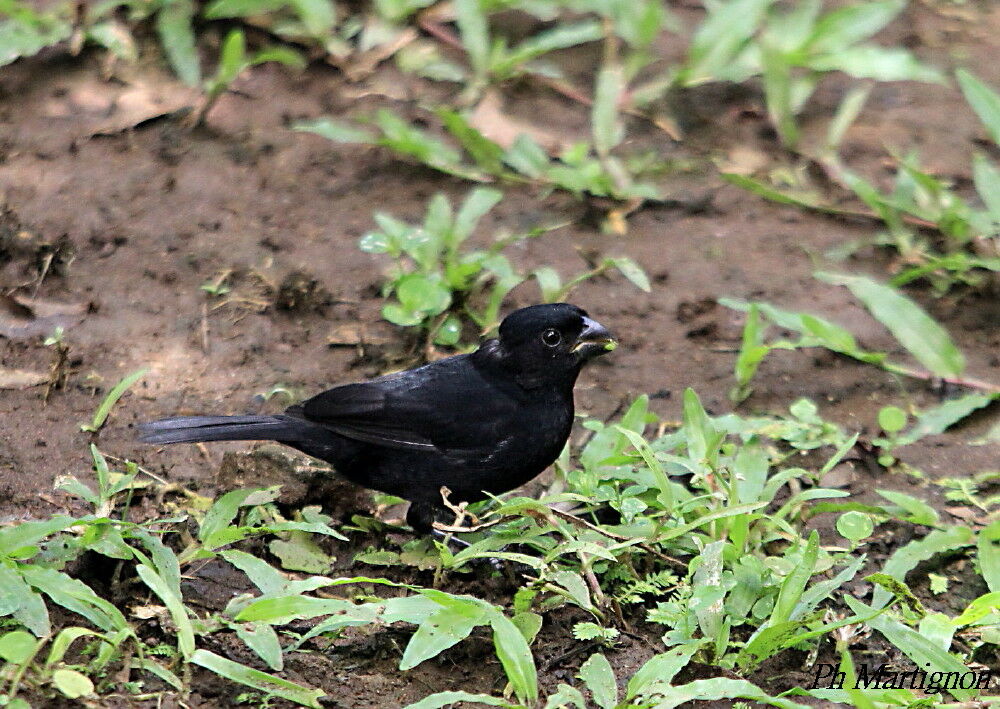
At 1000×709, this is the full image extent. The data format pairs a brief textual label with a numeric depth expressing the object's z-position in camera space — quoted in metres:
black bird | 8.50
